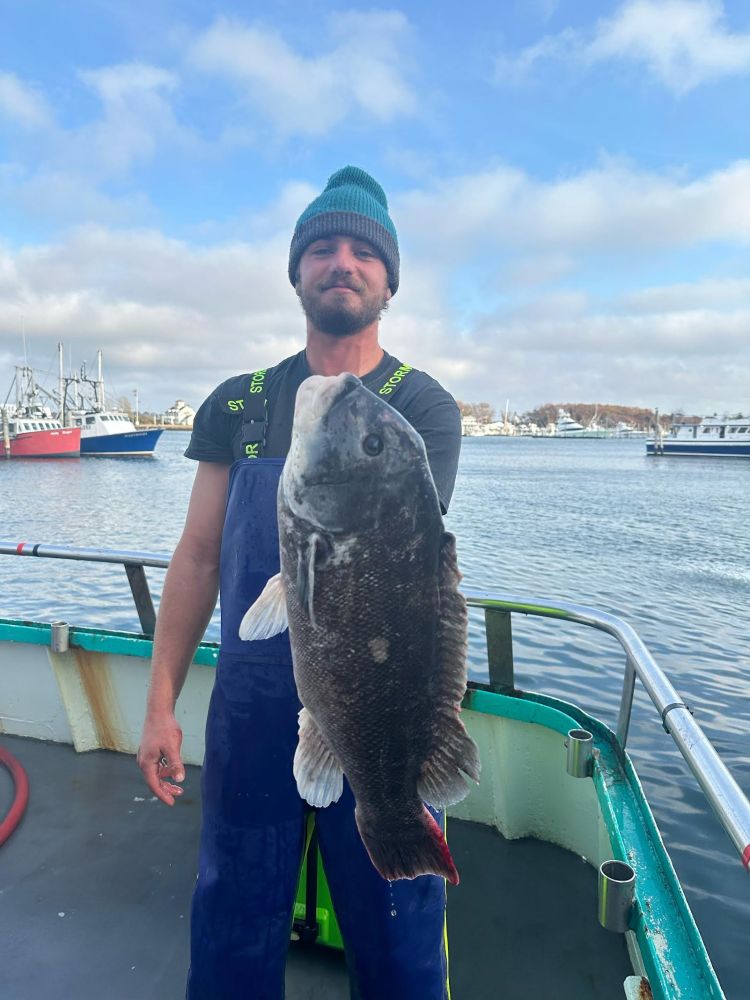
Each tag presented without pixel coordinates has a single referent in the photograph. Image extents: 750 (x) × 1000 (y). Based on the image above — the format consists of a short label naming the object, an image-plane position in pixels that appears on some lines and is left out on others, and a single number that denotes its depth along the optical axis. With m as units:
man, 2.19
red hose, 3.73
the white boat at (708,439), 71.50
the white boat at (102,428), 64.56
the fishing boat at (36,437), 58.84
